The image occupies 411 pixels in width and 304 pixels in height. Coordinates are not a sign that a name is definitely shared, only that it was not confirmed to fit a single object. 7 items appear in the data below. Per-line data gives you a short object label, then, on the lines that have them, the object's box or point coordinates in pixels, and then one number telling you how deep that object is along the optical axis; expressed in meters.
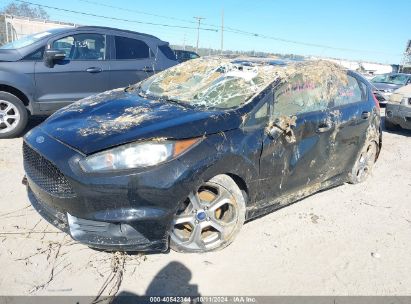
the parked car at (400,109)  8.70
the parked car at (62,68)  5.86
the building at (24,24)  29.93
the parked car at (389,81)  16.23
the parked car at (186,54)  18.13
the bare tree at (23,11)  44.66
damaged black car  2.76
